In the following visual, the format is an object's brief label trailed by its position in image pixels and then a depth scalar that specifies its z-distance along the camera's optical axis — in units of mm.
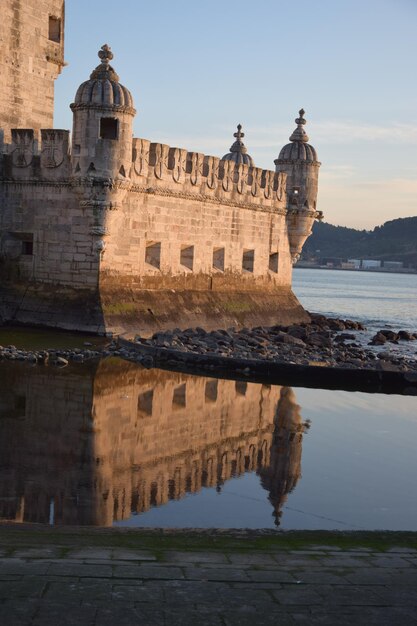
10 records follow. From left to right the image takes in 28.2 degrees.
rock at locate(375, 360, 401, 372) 18378
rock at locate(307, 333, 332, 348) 24766
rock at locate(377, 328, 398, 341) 30781
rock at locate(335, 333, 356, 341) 28019
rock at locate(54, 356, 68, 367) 16228
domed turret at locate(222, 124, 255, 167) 32500
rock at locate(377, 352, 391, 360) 22316
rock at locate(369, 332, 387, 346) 28184
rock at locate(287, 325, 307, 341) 26172
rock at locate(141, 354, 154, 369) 17305
